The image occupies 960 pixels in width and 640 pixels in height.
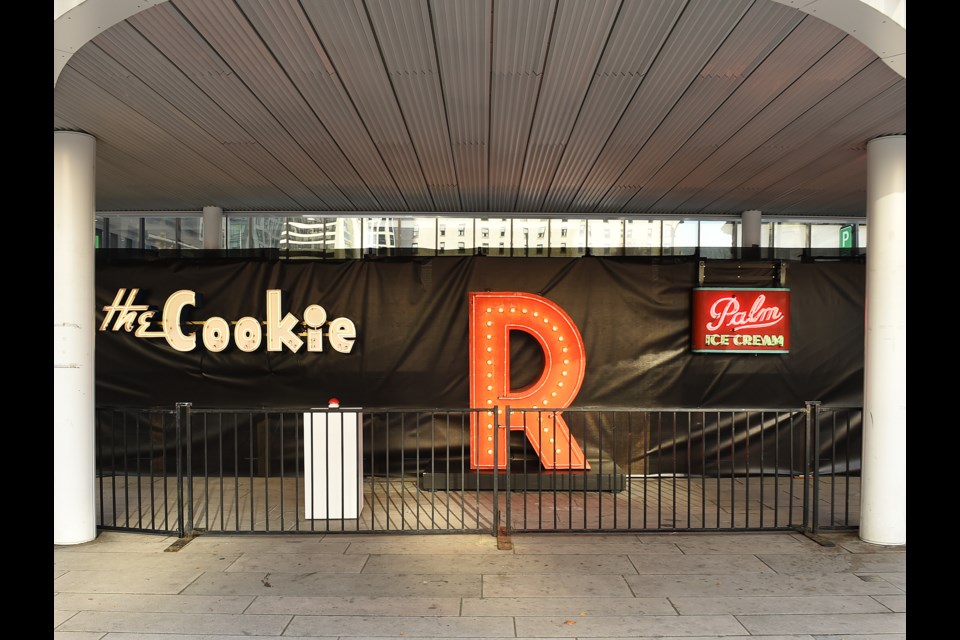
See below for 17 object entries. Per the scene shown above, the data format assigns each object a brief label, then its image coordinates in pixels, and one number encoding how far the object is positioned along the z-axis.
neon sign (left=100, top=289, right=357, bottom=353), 8.77
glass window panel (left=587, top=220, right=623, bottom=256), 10.57
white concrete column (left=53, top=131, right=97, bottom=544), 5.63
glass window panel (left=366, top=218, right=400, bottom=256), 10.38
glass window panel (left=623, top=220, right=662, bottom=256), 10.59
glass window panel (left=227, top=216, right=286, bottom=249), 10.28
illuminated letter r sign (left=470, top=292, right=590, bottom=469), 7.80
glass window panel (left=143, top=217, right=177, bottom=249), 10.38
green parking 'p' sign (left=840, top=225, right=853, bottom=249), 10.54
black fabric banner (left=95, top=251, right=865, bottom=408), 8.77
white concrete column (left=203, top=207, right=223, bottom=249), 9.80
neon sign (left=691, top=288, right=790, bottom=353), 8.69
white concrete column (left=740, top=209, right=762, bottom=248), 9.96
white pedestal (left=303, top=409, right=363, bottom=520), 6.50
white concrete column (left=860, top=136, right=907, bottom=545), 5.69
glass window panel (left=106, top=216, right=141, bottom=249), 10.41
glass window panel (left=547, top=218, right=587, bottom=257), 10.50
